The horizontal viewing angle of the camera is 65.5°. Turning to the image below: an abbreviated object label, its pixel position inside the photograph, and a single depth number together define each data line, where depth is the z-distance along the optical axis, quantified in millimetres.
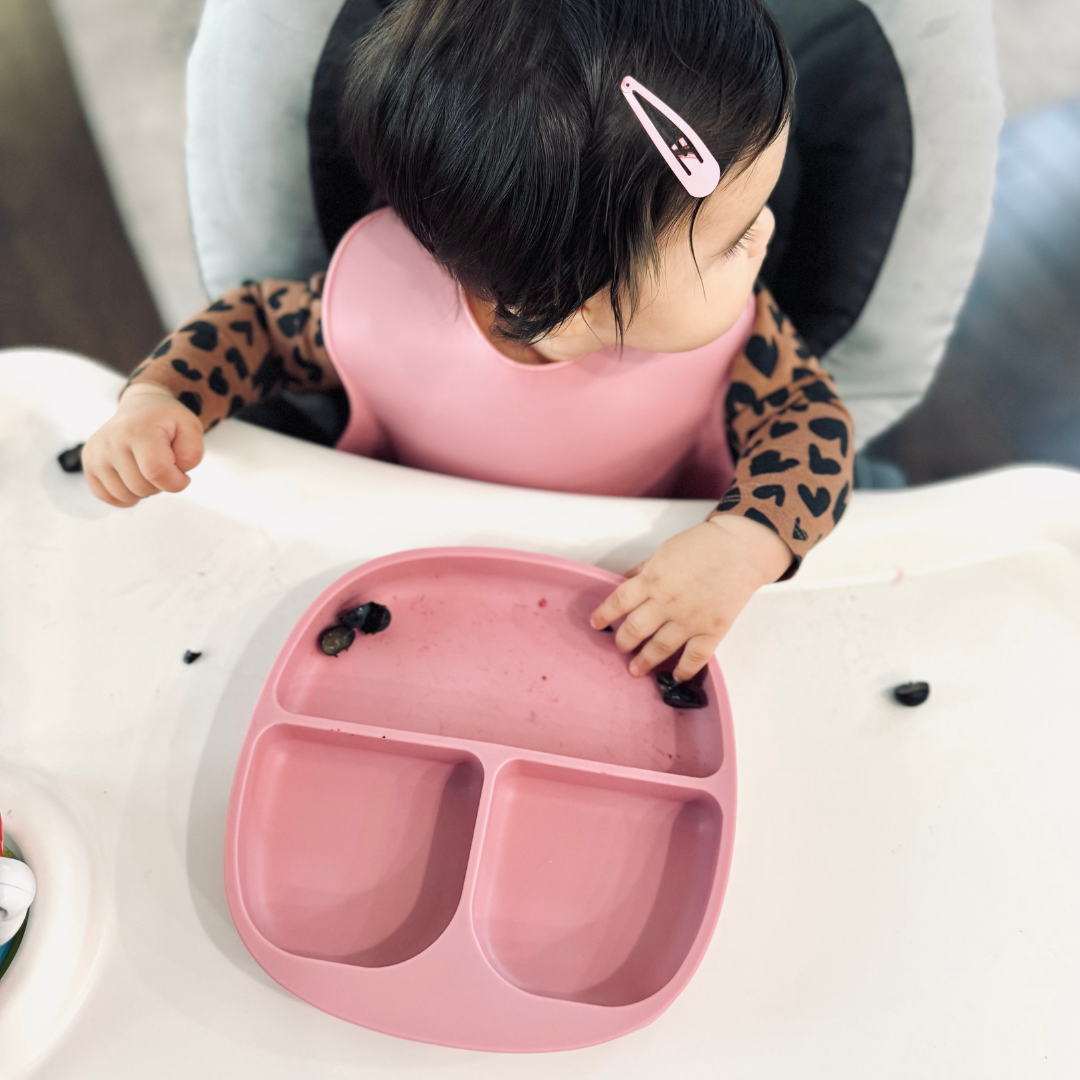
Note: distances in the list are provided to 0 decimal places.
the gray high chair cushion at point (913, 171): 579
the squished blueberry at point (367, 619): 514
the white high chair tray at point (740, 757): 418
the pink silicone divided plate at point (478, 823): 416
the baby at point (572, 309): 389
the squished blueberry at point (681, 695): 498
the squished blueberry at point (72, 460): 576
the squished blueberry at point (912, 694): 510
